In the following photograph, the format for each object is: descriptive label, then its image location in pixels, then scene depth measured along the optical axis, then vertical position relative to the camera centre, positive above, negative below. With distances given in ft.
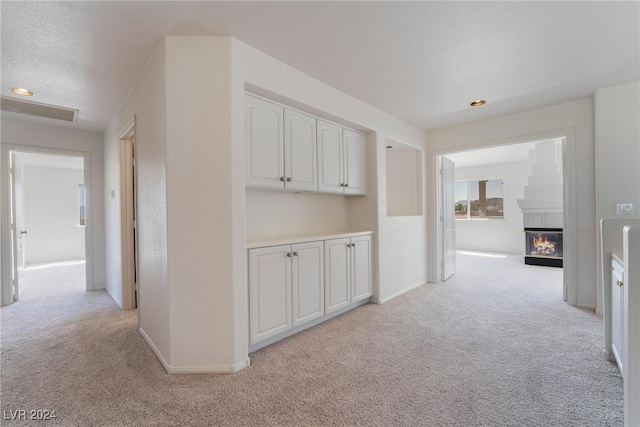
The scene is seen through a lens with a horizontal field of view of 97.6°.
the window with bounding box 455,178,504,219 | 25.89 +1.14
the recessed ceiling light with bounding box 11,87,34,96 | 9.00 +4.14
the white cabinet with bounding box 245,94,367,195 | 7.75 +1.99
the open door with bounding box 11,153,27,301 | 12.26 -0.30
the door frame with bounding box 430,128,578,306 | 11.02 +0.11
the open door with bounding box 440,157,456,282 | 14.98 -0.35
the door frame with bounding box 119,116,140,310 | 10.71 -0.01
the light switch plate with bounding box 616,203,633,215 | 9.64 -0.02
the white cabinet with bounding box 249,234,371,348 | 7.42 -2.16
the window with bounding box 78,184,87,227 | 24.40 +0.92
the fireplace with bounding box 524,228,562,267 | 19.00 -2.60
